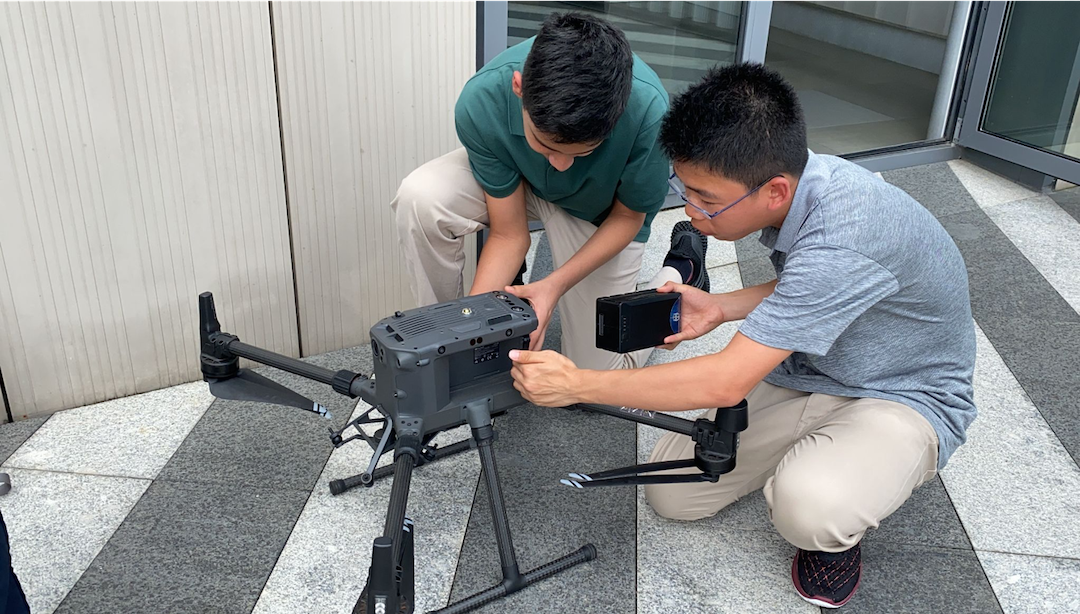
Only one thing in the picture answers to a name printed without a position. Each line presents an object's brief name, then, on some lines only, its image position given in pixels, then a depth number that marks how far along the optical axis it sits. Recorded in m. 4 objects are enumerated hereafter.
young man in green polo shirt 1.53
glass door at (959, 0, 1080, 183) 3.45
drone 1.40
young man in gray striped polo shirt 1.39
